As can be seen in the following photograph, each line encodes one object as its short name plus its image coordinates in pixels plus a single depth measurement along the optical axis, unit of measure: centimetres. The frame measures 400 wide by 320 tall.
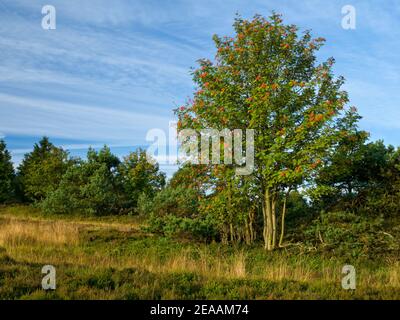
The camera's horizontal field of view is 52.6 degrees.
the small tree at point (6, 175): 5403
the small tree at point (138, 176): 4234
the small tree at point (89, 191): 3678
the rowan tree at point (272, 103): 1493
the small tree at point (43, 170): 4994
